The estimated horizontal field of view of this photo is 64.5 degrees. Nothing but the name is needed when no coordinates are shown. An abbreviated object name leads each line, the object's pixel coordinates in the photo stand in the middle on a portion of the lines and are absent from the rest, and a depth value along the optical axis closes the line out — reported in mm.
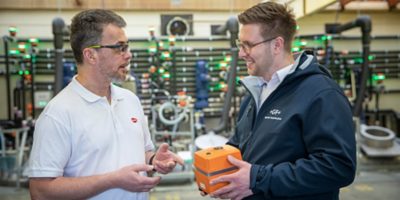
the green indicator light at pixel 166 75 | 6704
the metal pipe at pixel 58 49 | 5012
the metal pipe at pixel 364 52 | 5848
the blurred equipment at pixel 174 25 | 6871
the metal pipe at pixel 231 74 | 5359
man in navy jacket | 1260
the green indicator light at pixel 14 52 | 6354
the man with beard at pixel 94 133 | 1351
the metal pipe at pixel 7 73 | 6015
